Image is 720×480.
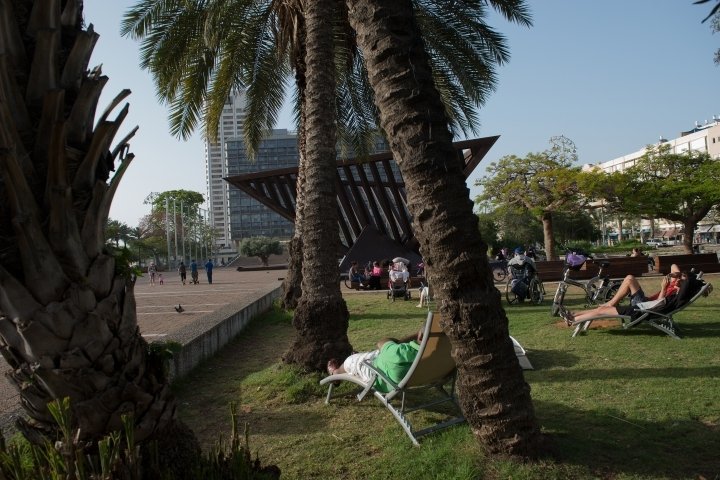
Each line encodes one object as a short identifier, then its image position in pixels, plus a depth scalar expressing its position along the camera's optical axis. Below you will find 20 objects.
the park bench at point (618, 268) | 16.94
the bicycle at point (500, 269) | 20.39
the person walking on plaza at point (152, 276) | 29.95
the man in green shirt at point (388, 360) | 4.23
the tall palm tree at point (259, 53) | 11.73
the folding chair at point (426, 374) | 3.97
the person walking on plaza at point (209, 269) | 28.08
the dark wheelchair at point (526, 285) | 12.12
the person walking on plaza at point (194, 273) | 28.83
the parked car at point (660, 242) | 69.31
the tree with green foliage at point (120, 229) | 73.81
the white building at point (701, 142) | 72.75
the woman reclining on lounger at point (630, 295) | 7.48
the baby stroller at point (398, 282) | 14.81
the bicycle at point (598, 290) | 10.50
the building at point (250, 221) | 130.50
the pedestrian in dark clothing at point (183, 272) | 29.06
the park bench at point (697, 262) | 17.56
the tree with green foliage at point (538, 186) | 29.58
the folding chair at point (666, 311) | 7.24
